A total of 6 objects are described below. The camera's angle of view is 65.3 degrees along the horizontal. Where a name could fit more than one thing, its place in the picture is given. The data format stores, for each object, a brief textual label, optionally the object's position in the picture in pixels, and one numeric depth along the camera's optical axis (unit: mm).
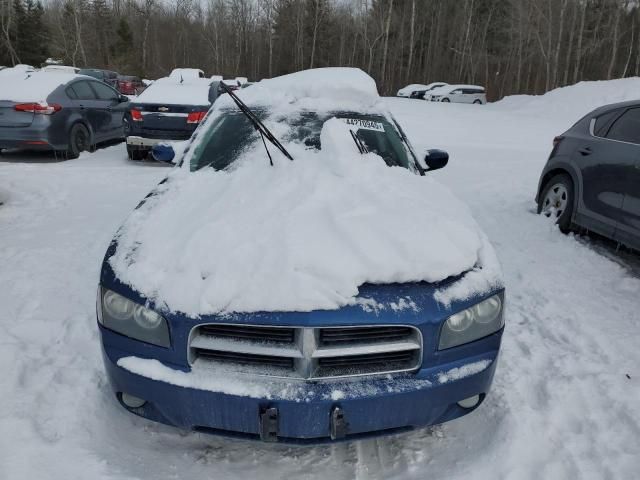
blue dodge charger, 2043
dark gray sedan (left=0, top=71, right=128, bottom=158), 8438
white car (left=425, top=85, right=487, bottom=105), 34812
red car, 26520
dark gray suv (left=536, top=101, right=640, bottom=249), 4750
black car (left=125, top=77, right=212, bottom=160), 8742
